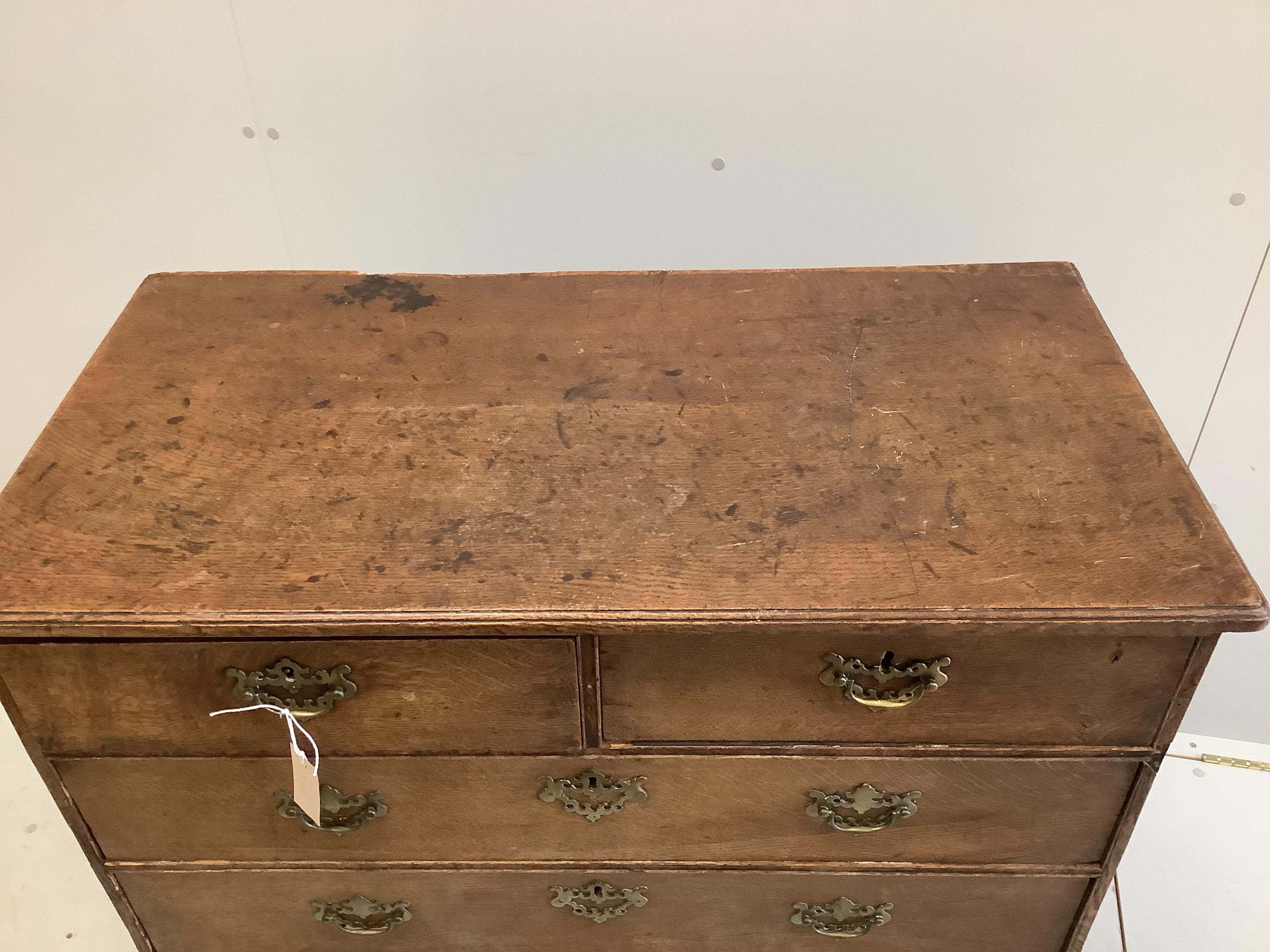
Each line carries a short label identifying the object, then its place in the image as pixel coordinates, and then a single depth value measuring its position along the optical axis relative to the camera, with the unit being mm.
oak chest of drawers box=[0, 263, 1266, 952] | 947
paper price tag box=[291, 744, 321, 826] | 1019
